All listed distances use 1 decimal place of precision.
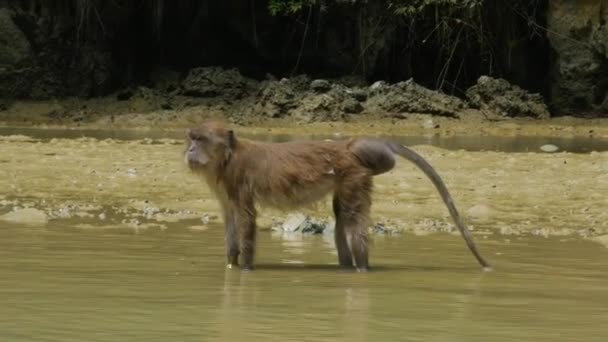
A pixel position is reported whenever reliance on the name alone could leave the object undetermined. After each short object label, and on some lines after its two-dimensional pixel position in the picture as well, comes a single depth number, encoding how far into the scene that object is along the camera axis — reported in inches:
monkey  311.6
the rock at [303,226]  378.0
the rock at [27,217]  375.6
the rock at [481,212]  416.2
